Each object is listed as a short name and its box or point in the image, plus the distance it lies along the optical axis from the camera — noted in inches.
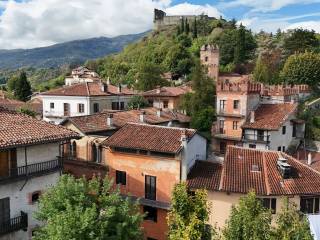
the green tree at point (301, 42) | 2597.3
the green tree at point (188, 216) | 504.9
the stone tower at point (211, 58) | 2757.3
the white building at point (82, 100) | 1471.3
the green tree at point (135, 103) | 1601.3
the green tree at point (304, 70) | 1977.4
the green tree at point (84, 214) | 447.2
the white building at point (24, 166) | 607.2
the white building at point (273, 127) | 1277.6
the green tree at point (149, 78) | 2267.2
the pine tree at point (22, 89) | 2875.2
